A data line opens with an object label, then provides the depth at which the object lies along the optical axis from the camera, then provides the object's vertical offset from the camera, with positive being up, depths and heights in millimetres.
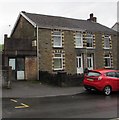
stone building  13677 +1882
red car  8744 -1120
